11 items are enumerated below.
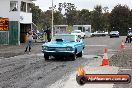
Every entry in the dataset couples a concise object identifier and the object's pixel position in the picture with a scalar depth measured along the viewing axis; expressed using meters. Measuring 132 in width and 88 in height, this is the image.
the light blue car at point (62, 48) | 21.34
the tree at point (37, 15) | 89.26
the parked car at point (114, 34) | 81.44
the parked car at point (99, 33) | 103.43
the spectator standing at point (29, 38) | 30.46
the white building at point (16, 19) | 44.94
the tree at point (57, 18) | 105.12
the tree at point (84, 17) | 116.31
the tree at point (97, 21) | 115.31
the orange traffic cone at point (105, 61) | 17.87
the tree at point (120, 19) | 117.19
